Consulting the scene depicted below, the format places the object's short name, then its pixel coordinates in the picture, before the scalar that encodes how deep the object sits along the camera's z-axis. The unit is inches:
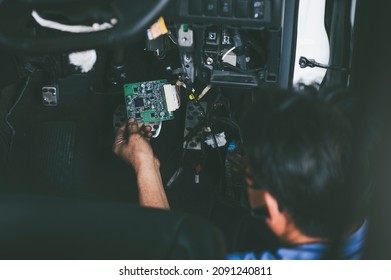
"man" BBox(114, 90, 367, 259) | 37.9
